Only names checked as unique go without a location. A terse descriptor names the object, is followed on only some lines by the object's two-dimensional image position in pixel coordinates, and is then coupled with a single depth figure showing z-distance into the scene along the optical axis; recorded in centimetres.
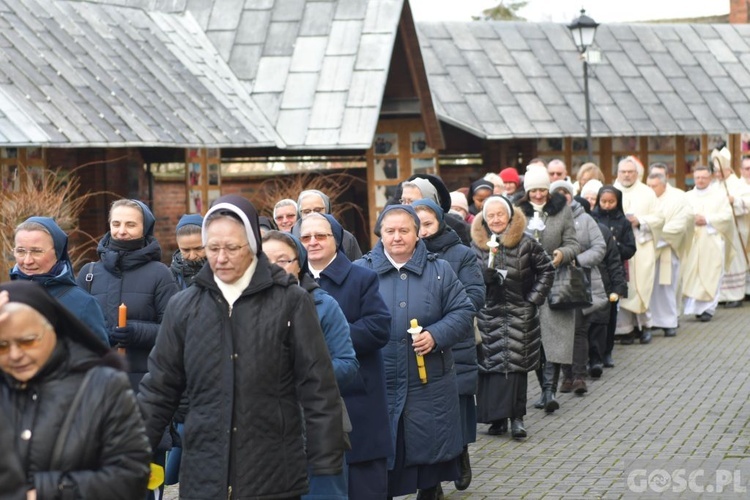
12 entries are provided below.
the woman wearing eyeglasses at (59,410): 537
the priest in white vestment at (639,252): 2111
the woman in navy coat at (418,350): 1007
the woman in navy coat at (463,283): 1126
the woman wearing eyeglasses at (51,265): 848
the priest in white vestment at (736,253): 2652
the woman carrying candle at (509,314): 1337
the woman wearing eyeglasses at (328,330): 796
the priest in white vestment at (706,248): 2437
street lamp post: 2940
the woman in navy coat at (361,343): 895
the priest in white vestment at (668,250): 2191
